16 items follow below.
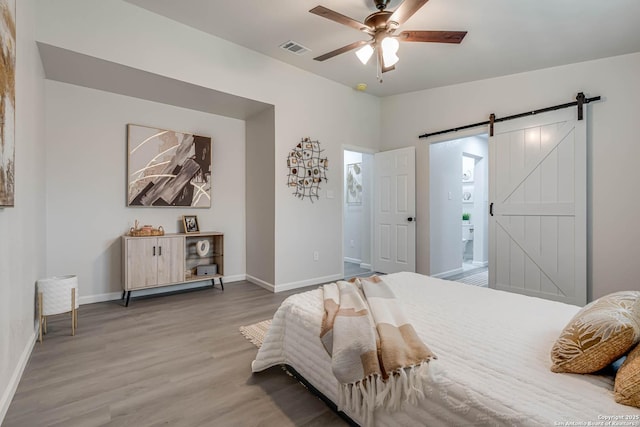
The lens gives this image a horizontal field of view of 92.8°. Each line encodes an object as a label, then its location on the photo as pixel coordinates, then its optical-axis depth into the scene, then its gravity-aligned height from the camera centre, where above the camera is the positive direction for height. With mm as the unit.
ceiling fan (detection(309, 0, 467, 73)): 2314 +1492
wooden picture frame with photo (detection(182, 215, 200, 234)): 4027 -165
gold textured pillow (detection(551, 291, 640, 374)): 1015 -440
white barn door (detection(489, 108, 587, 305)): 3301 +63
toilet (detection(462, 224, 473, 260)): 6662 -450
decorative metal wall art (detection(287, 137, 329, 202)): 4188 +613
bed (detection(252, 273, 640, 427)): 916 -575
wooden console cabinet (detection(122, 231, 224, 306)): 3387 -599
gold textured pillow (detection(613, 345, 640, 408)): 874 -508
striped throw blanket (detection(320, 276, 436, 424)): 1181 -601
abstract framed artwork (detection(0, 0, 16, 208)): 1494 +584
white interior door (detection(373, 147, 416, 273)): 4703 +10
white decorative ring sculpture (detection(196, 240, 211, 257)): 4023 -477
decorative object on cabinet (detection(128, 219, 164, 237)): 3564 -228
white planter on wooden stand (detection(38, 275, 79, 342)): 2502 -718
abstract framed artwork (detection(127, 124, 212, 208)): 3715 +566
